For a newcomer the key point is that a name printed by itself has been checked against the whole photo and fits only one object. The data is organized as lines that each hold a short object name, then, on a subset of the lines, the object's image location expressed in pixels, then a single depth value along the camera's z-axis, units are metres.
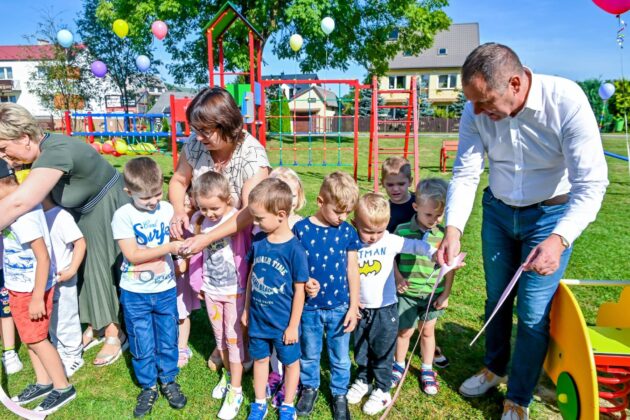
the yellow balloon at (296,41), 16.72
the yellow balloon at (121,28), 16.46
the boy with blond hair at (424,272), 2.68
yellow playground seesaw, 1.98
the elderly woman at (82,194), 2.38
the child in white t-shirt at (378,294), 2.50
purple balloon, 17.58
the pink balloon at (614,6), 3.48
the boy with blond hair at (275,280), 2.25
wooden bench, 12.64
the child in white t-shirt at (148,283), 2.50
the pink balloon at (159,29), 15.33
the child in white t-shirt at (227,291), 2.63
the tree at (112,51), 25.95
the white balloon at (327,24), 15.84
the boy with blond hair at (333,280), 2.37
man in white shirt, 1.91
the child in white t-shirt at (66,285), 2.79
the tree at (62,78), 22.42
